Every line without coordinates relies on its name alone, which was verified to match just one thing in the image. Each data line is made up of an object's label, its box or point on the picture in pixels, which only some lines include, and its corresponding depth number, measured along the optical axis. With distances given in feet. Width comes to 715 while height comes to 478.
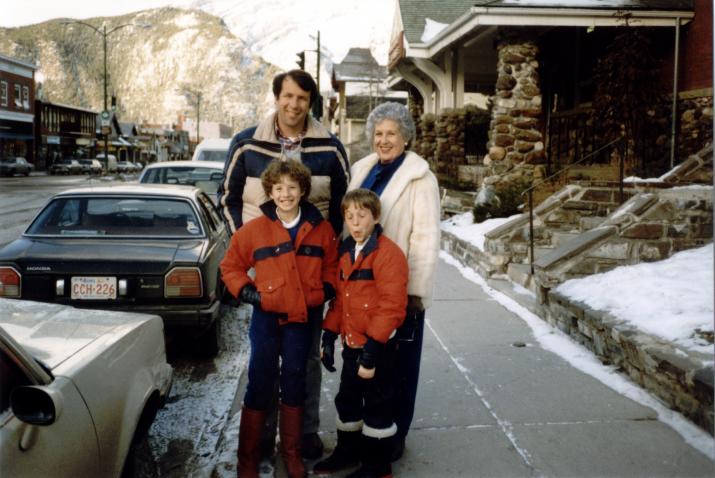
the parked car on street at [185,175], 34.14
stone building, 33.12
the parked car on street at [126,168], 196.13
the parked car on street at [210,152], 45.32
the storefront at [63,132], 191.77
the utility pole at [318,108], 71.14
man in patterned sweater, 11.53
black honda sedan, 16.21
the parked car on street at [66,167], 167.02
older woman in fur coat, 10.97
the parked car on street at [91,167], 175.55
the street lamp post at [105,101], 105.59
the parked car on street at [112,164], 183.85
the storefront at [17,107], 166.61
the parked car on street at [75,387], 6.76
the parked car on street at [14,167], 137.59
